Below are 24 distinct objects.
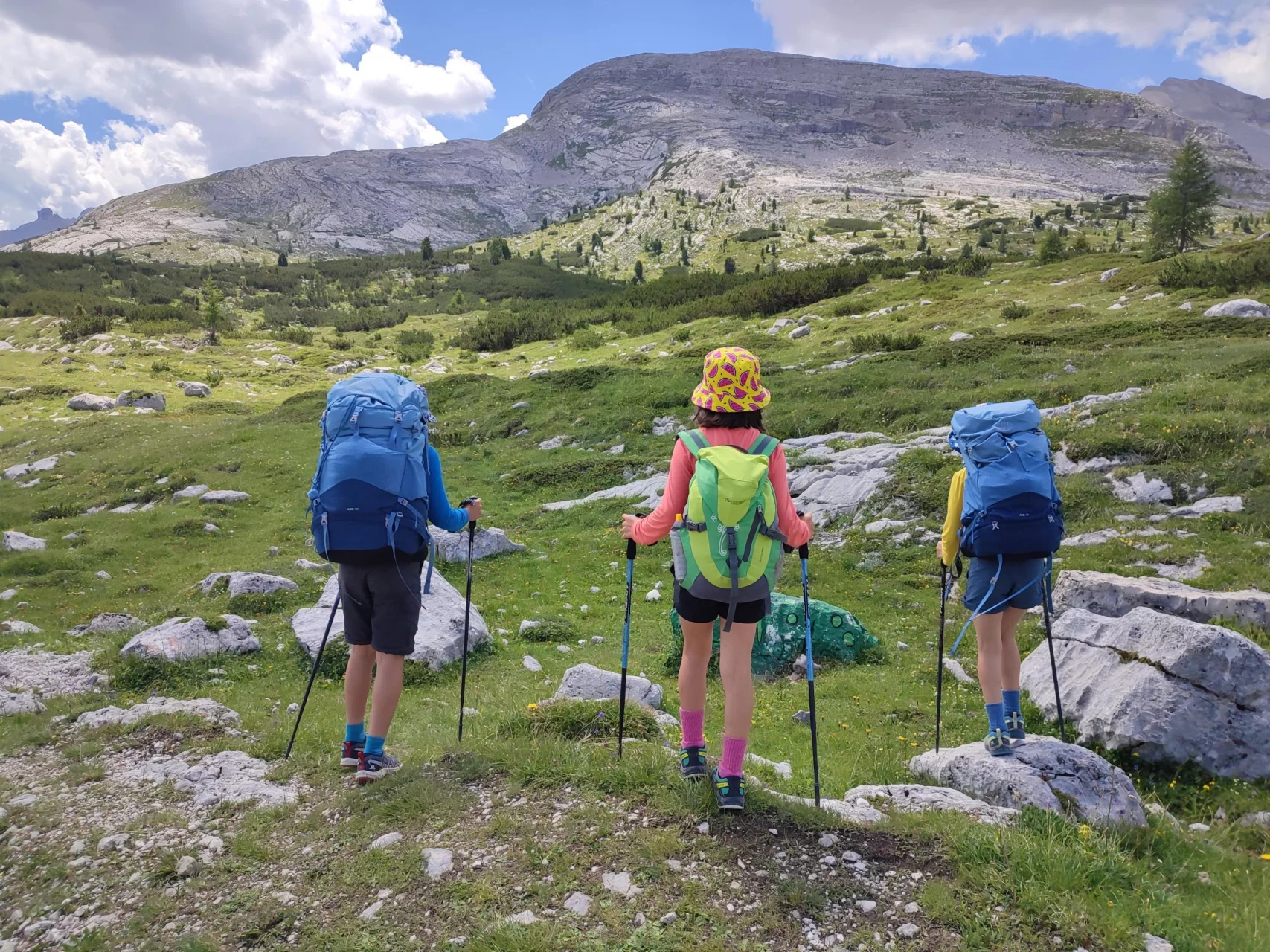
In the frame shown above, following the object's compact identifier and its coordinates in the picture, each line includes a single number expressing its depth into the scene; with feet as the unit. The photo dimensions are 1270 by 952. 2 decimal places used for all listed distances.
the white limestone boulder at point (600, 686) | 26.81
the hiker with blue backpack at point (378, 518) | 17.80
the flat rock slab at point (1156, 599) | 28.48
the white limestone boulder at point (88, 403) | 134.62
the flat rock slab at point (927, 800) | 16.85
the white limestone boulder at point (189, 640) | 31.76
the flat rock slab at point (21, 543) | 58.47
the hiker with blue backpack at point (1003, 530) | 20.16
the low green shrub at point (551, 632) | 40.32
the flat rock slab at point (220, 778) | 18.98
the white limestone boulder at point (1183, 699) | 21.40
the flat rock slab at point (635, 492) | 64.28
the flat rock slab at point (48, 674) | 28.55
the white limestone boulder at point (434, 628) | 33.94
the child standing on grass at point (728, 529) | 15.10
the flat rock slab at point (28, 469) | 92.68
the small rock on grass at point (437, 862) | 14.93
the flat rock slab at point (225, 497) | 75.05
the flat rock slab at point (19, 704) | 25.38
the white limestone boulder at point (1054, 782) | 17.49
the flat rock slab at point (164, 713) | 24.35
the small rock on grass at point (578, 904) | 13.58
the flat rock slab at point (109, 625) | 37.96
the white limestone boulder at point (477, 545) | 52.75
